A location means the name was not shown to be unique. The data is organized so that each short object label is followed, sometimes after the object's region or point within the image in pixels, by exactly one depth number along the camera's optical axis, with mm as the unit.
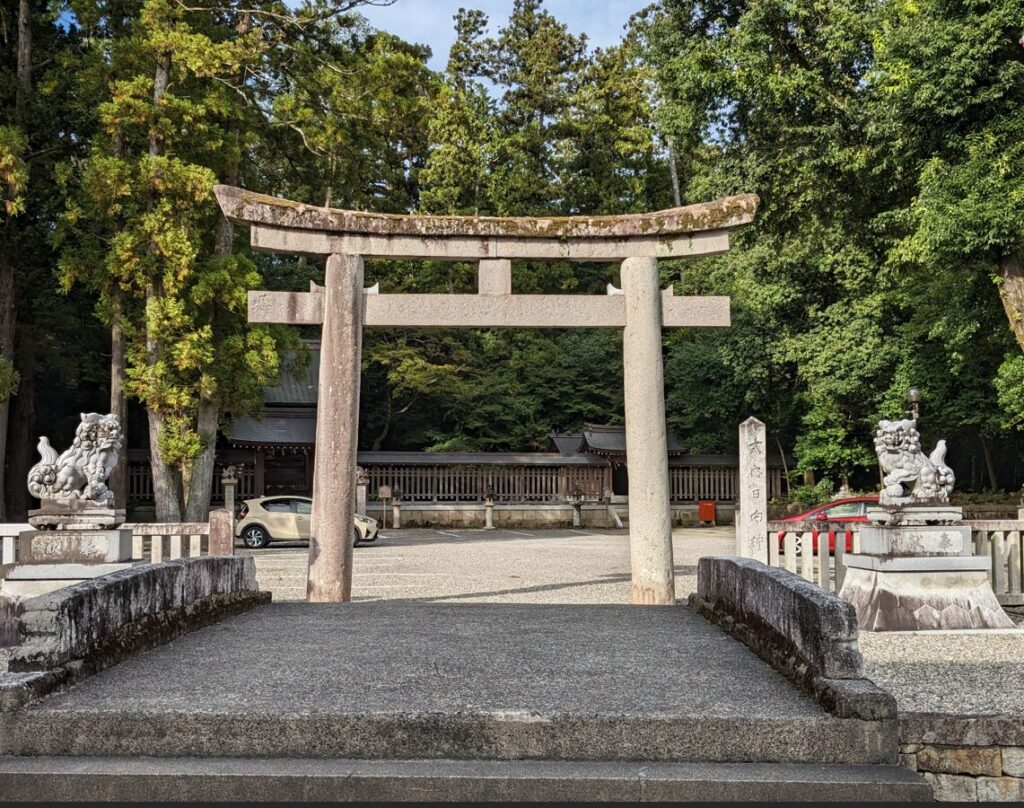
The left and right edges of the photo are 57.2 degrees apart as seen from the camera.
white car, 20906
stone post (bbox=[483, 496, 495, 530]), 29206
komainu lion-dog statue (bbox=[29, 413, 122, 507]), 7617
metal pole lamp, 20922
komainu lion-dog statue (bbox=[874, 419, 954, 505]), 8414
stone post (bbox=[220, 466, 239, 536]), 21719
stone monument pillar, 9453
